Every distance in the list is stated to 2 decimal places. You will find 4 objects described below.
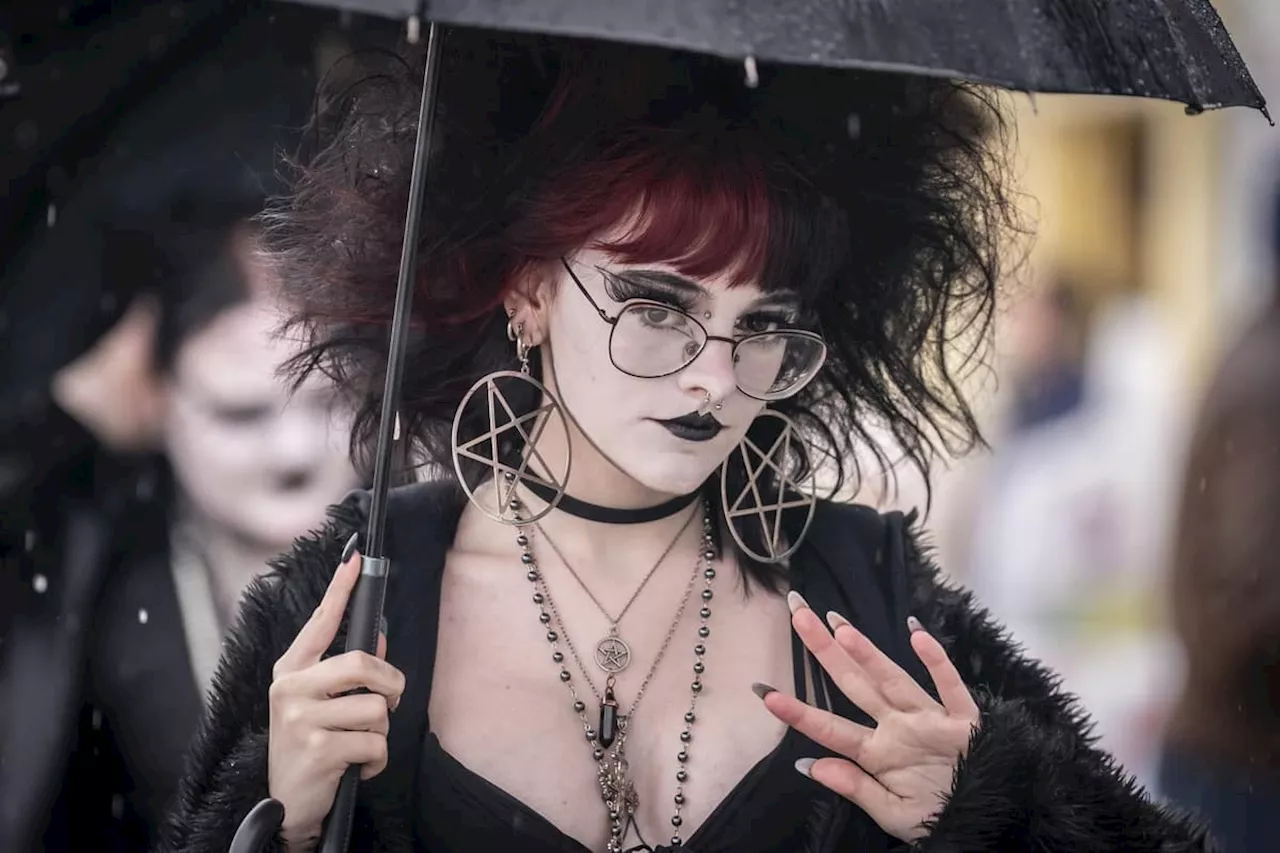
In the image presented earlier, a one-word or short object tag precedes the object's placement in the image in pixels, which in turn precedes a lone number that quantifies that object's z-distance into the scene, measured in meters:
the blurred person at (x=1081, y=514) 11.40
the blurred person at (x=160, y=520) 6.63
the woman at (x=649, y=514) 3.88
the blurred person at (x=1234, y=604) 6.43
